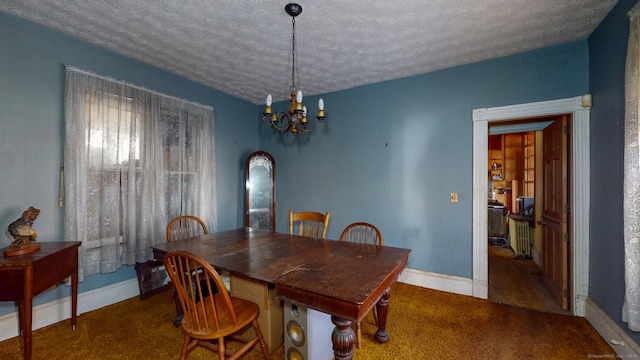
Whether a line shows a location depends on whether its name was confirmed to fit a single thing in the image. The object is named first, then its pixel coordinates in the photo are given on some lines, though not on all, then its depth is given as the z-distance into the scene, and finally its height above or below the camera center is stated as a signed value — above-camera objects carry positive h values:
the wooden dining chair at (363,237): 1.74 -0.76
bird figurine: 1.79 -0.37
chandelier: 1.88 +0.57
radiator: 4.25 -0.97
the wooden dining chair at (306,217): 2.63 -0.39
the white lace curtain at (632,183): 1.52 -0.01
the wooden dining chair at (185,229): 2.79 -0.59
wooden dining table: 1.20 -0.54
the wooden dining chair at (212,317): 1.36 -0.85
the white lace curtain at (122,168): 2.32 +0.13
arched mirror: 3.91 -0.18
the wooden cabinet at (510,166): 5.35 +0.36
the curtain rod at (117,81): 2.32 +1.02
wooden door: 2.46 -0.31
